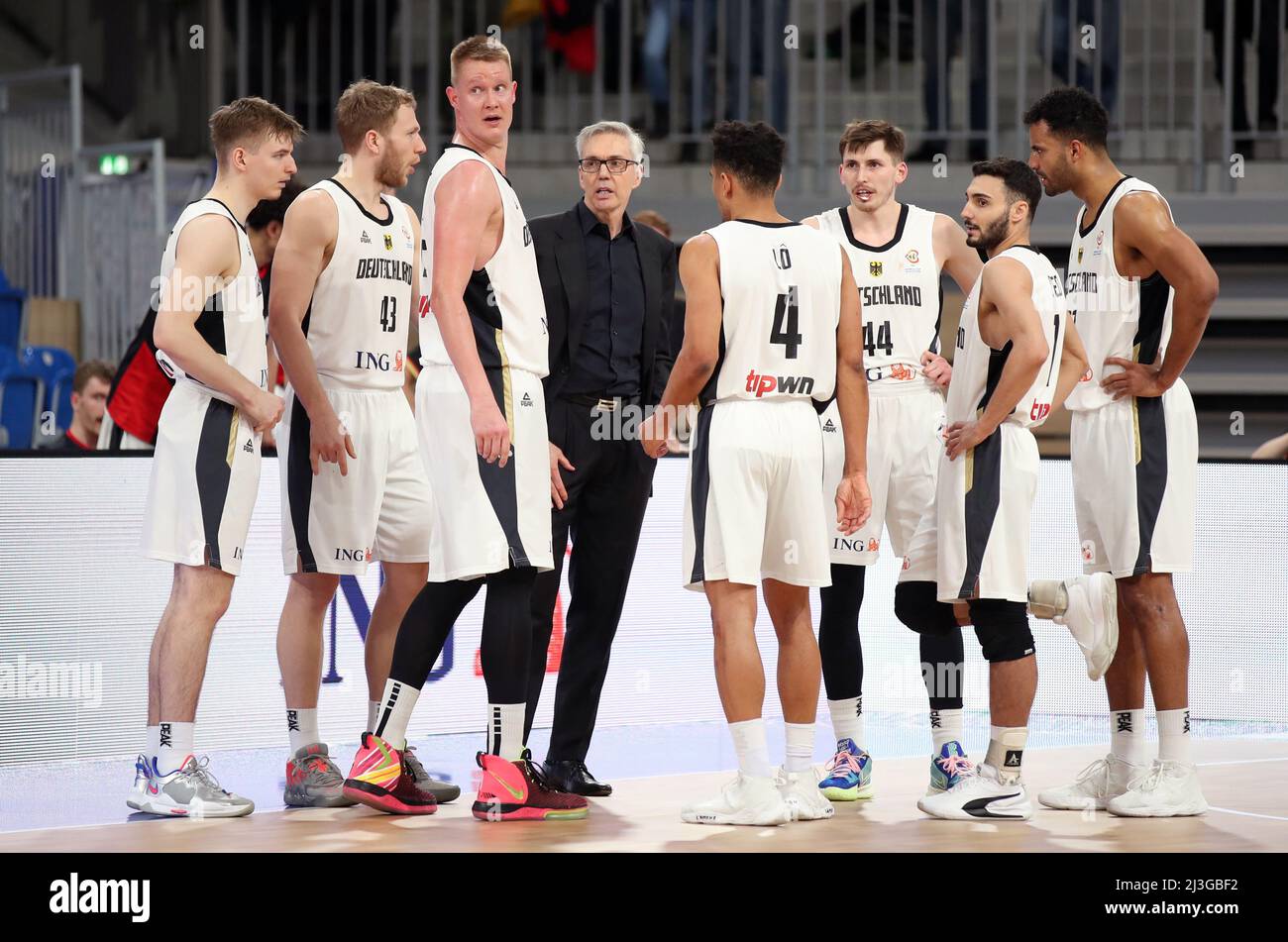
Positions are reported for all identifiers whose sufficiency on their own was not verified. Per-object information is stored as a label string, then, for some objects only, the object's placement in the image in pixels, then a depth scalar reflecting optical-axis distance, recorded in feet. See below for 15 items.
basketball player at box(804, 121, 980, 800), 34.17
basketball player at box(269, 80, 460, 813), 31.86
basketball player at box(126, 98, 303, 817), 30.19
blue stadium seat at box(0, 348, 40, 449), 61.46
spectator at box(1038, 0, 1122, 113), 69.97
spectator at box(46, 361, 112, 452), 49.60
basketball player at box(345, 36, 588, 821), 28.35
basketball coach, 32.73
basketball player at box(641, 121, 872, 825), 29.07
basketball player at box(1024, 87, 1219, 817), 31.27
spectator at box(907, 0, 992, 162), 71.10
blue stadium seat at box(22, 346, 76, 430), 65.00
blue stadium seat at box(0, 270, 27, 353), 69.36
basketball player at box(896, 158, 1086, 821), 30.45
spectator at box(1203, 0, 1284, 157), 69.62
